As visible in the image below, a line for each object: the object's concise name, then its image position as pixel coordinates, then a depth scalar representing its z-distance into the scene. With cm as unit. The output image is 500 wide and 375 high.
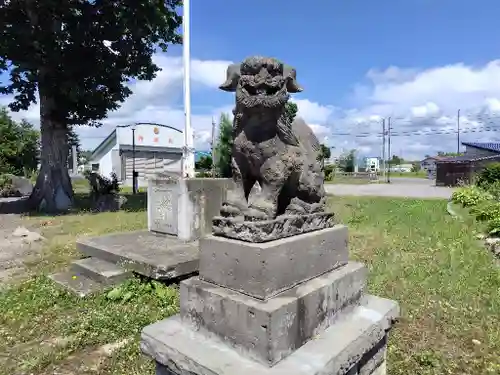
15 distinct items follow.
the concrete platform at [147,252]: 470
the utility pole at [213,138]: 1872
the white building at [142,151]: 2962
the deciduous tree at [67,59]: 1125
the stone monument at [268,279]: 208
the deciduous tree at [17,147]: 3048
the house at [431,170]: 4382
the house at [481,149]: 3115
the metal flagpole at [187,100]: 1164
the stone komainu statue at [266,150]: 224
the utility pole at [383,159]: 4037
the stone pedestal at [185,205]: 648
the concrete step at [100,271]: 476
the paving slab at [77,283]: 459
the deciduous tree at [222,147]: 1827
